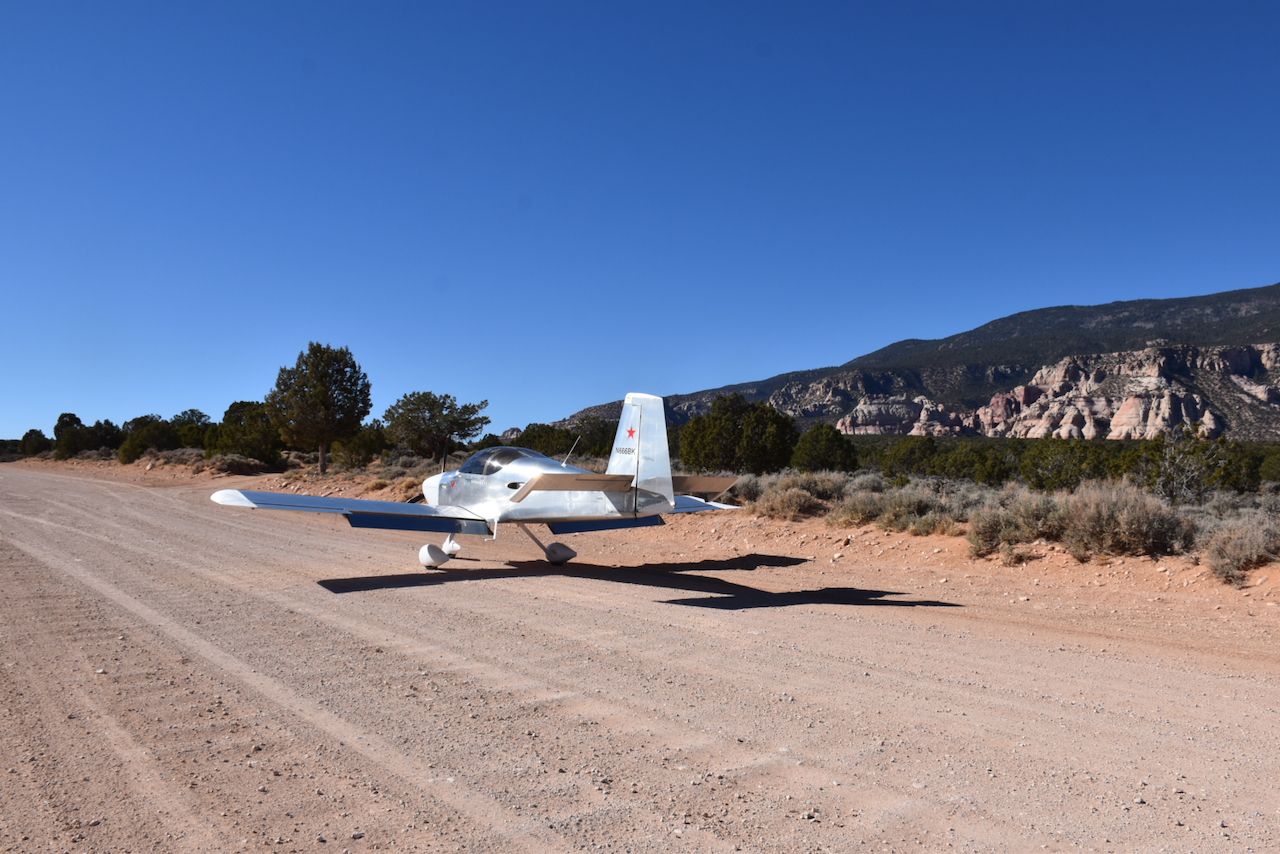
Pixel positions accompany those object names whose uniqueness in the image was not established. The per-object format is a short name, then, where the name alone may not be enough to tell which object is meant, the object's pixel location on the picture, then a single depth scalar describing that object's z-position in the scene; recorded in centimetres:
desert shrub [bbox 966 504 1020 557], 1158
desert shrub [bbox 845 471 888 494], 1678
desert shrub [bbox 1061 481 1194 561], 1048
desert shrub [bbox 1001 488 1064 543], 1149
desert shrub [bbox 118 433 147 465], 5325
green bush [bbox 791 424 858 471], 4525
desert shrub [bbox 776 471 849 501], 1677
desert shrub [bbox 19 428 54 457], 7700
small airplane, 1055
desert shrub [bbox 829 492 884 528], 1423
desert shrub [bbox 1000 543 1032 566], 1108
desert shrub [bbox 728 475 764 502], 1816
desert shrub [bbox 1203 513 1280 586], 922
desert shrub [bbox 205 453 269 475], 4072
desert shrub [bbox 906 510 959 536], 1280
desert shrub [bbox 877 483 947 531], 1348
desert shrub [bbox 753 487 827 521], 1575
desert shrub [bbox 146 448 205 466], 4650
